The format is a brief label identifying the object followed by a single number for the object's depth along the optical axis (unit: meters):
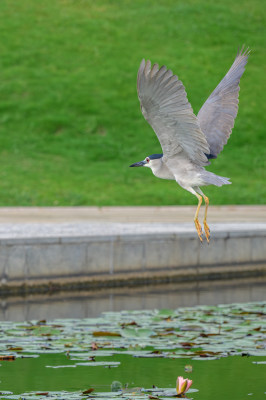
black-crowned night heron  12.62
